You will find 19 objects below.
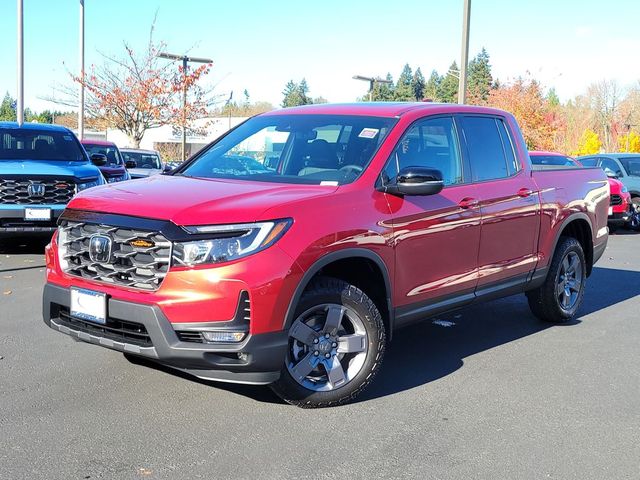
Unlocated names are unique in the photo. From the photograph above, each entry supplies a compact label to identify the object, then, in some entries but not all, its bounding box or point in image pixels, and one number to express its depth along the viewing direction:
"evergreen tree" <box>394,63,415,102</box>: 96.56
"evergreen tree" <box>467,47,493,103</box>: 72.31
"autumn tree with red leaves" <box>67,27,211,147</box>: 32.09
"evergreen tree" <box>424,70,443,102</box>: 94.37
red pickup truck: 3.89
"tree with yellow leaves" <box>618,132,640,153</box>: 45.41
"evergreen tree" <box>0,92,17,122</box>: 103.20
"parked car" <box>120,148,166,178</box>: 20.48
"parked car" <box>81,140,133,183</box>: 14.94
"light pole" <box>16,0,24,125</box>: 20.69
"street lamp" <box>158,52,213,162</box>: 24.56
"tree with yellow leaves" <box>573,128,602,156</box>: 44.30
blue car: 9.45
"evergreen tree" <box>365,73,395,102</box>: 88.75
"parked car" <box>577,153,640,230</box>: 15.97
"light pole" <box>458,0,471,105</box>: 15.13
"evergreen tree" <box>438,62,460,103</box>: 90.19
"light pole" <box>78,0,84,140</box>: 24.99
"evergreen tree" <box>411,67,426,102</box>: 106.62
